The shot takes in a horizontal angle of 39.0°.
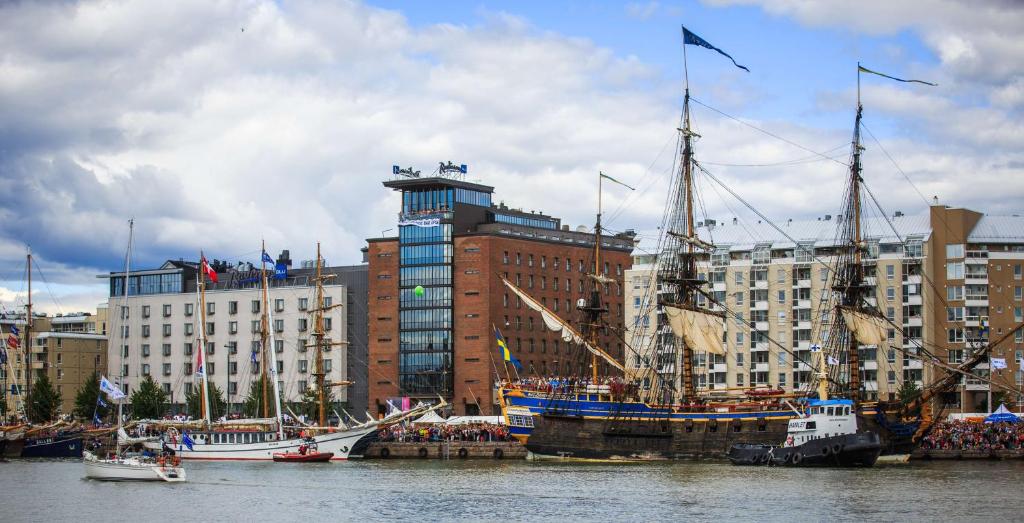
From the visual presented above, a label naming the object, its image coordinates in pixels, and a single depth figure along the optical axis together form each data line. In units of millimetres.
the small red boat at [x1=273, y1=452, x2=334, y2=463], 136250
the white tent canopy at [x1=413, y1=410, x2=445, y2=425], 152250
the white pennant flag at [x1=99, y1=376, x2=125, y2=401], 110375
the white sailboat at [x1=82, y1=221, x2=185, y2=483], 106625
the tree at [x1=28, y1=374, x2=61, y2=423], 186250
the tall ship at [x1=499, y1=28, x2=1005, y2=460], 122562
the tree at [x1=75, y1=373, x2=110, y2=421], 197125
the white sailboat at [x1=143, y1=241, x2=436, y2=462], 137750
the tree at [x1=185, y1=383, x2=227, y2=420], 188875
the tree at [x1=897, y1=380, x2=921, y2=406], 159875
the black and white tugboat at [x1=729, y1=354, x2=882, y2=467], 112062
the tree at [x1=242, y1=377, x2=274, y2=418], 182125
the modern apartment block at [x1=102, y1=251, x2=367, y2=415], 194788
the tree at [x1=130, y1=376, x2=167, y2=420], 194875
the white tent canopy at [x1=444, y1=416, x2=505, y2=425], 151125
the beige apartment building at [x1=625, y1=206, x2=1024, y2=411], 172500
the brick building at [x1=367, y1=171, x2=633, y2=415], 188625
